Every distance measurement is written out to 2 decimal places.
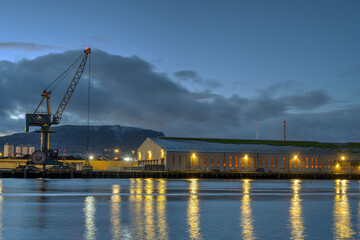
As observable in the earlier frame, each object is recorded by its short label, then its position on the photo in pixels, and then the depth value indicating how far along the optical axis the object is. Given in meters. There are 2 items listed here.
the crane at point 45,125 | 132.25
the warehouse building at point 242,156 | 119.38
